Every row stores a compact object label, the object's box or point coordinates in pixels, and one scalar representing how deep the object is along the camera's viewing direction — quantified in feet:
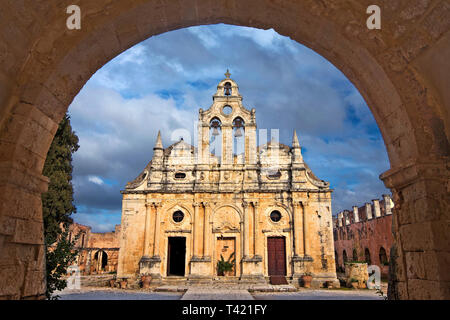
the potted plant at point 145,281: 64.49
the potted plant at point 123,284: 66.95
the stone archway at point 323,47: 9.49
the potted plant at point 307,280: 64.54
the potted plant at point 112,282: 68.83
